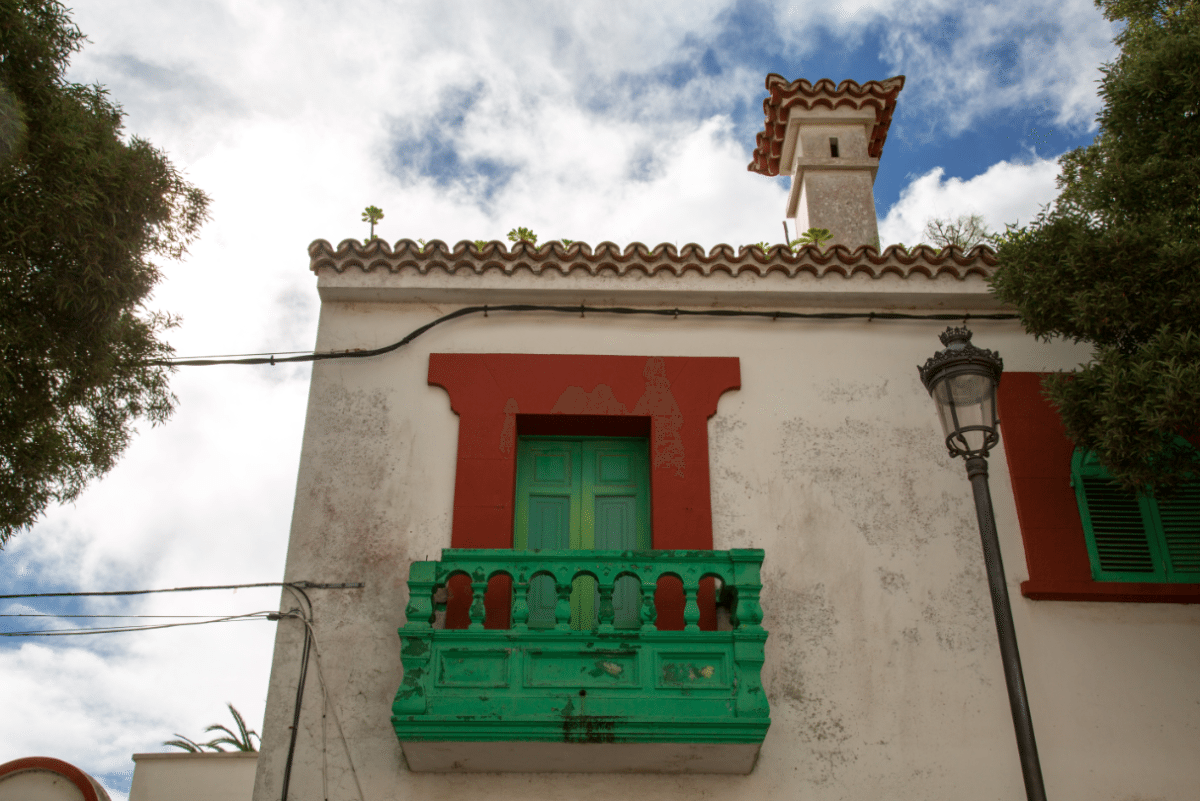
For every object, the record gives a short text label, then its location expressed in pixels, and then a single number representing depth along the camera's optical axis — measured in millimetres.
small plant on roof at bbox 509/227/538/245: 7393
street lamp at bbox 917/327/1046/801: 4414
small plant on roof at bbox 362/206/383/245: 7273
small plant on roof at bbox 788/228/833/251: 8272
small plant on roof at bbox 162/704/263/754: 16734
